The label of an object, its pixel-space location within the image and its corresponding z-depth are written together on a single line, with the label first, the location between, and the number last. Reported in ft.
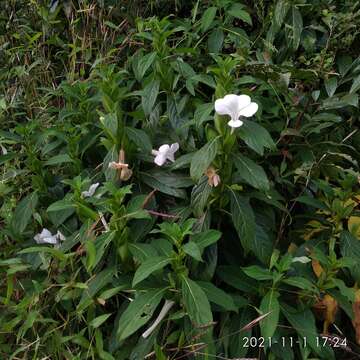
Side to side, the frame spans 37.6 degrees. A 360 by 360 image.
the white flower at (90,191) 6.44
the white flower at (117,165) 6.15
